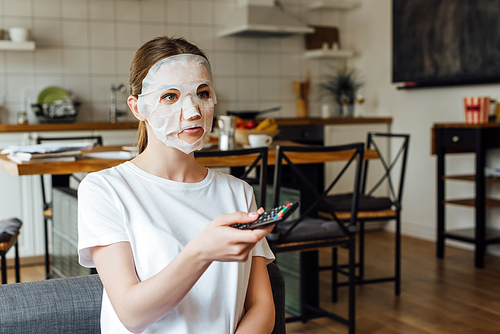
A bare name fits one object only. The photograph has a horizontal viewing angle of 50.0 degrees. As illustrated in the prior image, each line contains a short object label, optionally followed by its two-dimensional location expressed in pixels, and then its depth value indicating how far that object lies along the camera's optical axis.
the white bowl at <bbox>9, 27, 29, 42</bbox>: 3.75
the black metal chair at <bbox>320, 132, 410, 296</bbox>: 2.70
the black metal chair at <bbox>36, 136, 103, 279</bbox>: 2.71
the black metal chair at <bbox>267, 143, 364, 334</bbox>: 2.15
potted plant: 4.82
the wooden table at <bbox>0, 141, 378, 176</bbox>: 1.98
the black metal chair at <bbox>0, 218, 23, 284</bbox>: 1.97
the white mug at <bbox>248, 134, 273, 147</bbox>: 2.53
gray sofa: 1.04
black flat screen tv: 3.56
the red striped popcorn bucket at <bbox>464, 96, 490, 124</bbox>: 3.38
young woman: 0.83
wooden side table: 3.33
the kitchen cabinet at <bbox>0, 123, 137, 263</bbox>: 3.45
